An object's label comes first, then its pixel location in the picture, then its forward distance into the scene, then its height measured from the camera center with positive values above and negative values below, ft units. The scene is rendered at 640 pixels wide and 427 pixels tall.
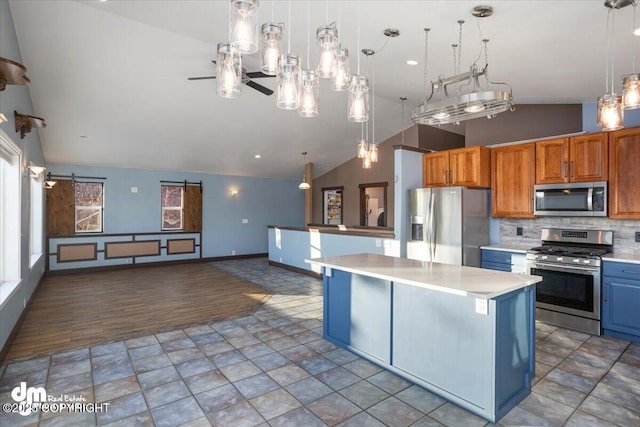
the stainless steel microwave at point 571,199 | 12.89 +0.63
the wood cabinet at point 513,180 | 14.83 +1.57
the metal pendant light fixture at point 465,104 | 7.10 +2.41
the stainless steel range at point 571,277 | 12.18 -2.28
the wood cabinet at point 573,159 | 12.84 +2.20
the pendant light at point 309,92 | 6.64 +2.38
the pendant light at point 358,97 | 7.16 +2.46
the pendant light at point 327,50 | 5.99 +2.93
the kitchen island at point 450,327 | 7.32 -2.74
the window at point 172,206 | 27.84 +0.62
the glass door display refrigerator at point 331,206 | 33.86 +0.81
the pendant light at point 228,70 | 6.06 +2.56
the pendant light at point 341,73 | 6.35 +2.68
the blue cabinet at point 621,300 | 11.38 -2.86
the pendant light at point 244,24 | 5.03 +2.83
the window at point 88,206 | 24.53 +0.53
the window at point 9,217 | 12.10 -0.14
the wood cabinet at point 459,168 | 15.83 +2.26
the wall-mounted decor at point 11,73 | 6.96 +2.94
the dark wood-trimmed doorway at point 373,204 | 29.01 +1.01
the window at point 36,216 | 18.67 -0.15
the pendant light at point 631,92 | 6.23 +2.25
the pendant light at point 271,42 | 5.81 +2.93
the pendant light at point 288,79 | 6.08 +2.41
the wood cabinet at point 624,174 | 12.04 +1.47
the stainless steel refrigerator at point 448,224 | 14.98 -0.44
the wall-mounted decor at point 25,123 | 11.73 +3.16
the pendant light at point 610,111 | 7.01 +2.14
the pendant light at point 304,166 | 26.81 +4.37
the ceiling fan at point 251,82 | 12.29 +4.91
